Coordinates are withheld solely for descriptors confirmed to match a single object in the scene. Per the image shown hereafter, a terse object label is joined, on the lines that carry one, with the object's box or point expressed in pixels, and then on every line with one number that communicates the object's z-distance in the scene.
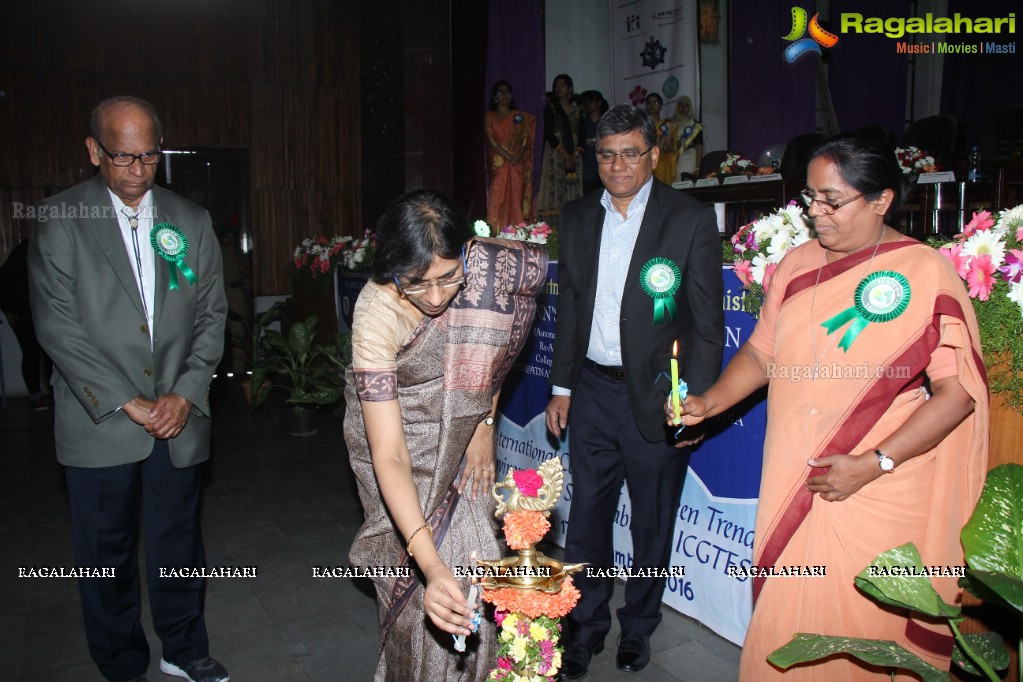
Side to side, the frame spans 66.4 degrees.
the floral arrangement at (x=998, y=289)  2.05
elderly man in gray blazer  2.33
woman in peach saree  1.79
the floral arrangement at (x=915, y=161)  5.76
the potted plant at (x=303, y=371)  5.80
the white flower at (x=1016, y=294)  2.01
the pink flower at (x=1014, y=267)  2.04
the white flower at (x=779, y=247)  2.65
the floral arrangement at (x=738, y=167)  6.70
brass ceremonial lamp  1.25
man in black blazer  2.57
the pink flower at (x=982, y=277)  2.08
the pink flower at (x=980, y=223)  2.17
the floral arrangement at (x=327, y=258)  6.50
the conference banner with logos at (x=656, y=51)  8.54
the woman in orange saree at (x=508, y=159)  8.57
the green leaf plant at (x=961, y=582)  1.48
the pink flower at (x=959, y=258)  2.14
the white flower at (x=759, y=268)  2.65
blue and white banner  2.78
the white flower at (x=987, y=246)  2.08
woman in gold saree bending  1.70
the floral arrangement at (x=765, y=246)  2.65
